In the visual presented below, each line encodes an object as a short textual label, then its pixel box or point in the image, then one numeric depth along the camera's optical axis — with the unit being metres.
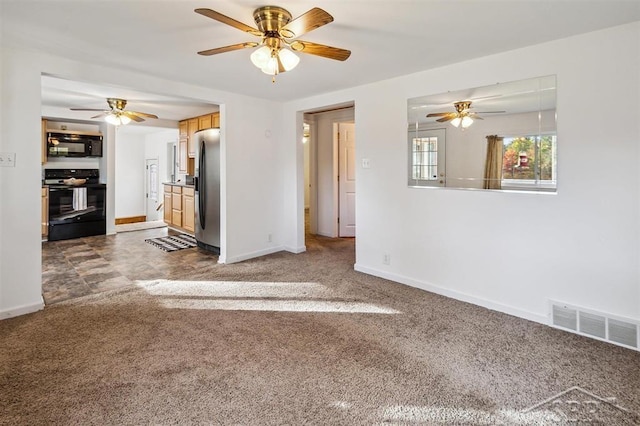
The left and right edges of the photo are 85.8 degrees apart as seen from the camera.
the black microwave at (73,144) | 6.13
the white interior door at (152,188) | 9.56
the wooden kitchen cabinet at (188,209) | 6.18
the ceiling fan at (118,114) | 4.89
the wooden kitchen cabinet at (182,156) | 6.86
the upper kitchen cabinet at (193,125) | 6.02
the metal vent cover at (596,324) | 2.40
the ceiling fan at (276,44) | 2.11
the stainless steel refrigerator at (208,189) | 4.96
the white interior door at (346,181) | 6.46
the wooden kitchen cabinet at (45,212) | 5.77
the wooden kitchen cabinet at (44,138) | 5.98
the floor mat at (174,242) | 5.49
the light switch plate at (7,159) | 2.75
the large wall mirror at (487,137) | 2.76
